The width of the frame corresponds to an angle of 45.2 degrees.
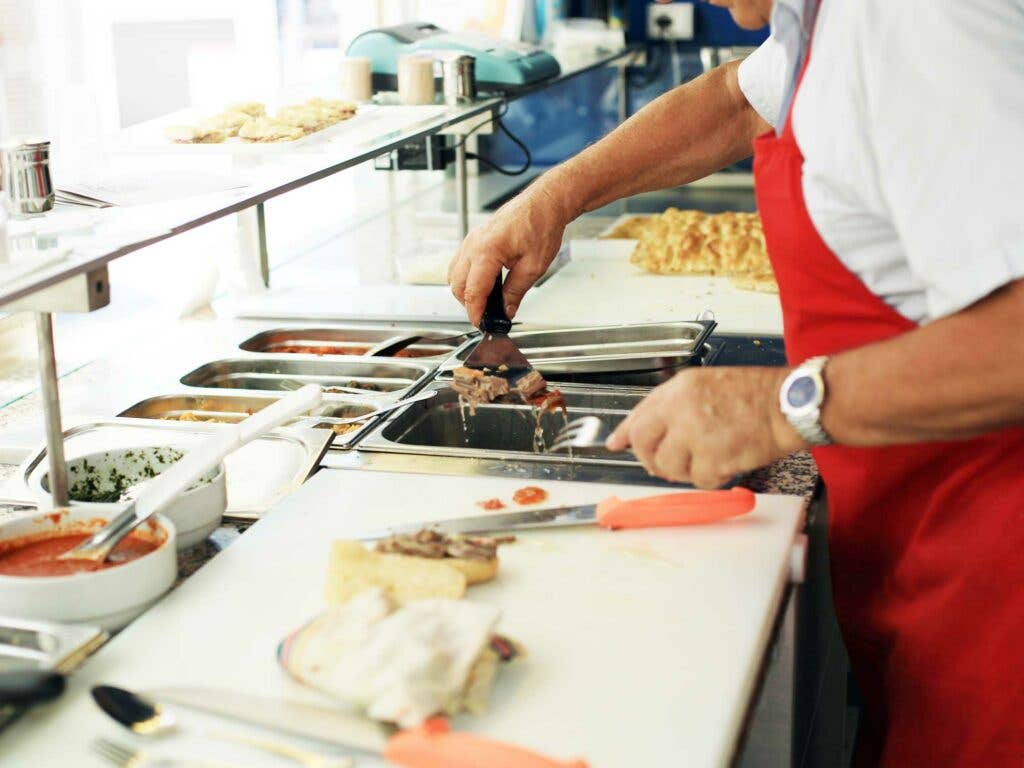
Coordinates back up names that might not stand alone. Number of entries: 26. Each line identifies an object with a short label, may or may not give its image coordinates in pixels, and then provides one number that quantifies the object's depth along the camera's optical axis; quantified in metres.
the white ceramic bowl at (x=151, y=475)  1.29
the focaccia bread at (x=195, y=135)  1.82
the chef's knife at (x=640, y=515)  1.29
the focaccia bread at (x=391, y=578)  1.10
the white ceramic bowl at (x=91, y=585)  1.07
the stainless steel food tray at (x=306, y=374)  1.94
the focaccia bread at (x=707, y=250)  2.62
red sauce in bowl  1.14
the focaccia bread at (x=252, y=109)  1.99
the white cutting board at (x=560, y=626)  0.95
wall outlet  4.73
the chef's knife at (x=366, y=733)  0.87
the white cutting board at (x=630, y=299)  2.29
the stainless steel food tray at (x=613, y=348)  1.85
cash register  2.51
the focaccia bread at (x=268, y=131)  1.84
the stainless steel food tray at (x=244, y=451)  1.45
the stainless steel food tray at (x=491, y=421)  1.70
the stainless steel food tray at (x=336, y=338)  2.16
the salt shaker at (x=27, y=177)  1.33
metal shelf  1.13
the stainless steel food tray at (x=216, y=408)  1.77
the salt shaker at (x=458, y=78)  2.39
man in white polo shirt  1.00
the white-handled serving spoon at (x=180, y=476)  1.14
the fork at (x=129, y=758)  0.90
